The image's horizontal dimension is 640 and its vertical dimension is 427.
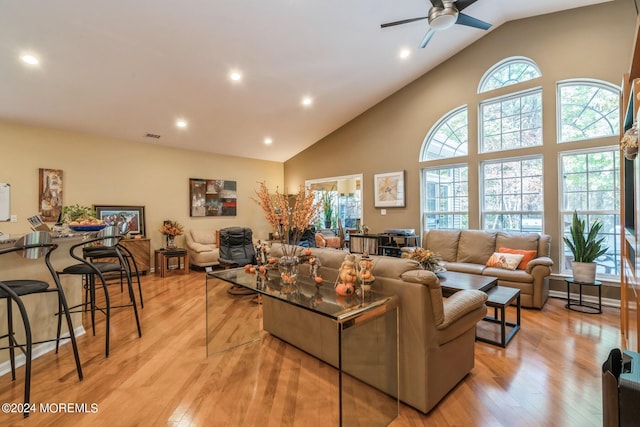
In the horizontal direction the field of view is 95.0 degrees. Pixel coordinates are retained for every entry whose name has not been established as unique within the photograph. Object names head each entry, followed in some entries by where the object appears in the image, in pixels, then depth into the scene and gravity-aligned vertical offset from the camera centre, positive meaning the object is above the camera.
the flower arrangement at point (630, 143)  1.65 +0.40
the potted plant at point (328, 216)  8.31 -0.06
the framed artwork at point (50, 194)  5.02 +0.39
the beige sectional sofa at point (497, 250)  3.77 -0.64
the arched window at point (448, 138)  5.45 +1.44
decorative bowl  2.95 -0.11
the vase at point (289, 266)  2.44 -0.44
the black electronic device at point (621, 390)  0.78 -0.49
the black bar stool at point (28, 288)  1.85 -0.48
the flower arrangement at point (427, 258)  3.56 -0.55
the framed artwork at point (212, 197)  6.92 +0.43
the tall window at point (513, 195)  4.71 +0.30
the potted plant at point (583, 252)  3.70 -0.51
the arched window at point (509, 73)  4.72 +2.33
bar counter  2.39 -0.74
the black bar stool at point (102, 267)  2.58 -0.47
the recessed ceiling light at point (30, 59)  3.51 +1.91
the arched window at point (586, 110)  4.05 +1.47
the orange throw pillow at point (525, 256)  4.11 -0.62
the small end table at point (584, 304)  3.63 -1.23
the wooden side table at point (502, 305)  2.73 -0.88
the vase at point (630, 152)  1.75 +0.36
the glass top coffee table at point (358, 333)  1.64 -0.75
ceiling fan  3.21 +2.27
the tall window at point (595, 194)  4.05 +0.25
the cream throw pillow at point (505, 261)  4.12 -0.69
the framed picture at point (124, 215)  5.63 +0.01
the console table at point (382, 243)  5.61 -0.59
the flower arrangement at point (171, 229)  6.23 -0.29
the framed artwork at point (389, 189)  6.12 +0.51
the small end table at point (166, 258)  5.96 -0.89
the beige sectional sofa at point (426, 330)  1.81 -0.77
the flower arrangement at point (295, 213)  2.32 +0.01
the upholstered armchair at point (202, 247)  6.32 -0.71
